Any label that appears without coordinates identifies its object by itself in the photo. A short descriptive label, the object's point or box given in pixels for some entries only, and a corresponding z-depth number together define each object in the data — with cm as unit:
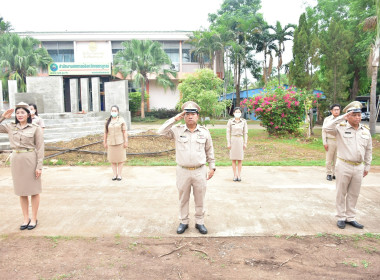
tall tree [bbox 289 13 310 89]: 1677
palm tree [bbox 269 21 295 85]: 2905
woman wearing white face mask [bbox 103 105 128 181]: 651
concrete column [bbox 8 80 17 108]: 1477
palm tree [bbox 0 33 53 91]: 2211
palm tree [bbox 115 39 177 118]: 2488
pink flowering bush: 1398
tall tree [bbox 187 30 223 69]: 2661
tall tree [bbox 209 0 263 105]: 2758
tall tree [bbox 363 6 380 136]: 1480
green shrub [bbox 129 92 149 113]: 2875
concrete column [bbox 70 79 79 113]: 1702
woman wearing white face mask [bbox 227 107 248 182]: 648
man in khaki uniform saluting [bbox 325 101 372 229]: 395
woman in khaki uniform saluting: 384
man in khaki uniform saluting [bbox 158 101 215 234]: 370
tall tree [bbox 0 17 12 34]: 2906
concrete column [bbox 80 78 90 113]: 1675
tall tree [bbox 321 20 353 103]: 1794
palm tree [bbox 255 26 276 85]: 2944
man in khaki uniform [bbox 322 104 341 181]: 660
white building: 3033
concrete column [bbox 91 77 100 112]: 1642
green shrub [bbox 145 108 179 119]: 2919
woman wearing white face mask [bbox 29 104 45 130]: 662
